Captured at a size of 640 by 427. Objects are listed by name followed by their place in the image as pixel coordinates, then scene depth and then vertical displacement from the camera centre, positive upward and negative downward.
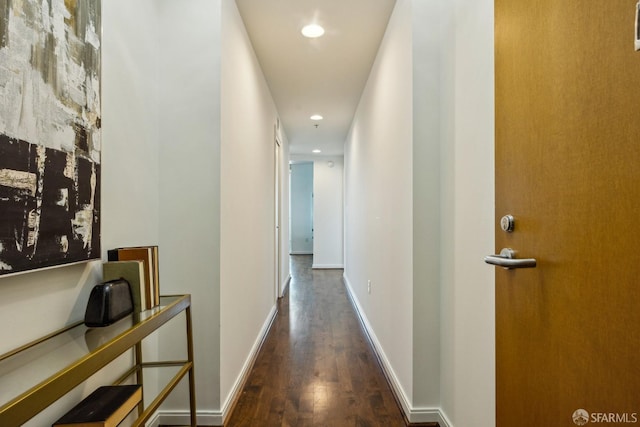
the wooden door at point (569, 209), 0.64 +0.01
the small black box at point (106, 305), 1.12 -0.30
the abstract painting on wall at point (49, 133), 0.86 +0.25
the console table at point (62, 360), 0.67 -0.38
